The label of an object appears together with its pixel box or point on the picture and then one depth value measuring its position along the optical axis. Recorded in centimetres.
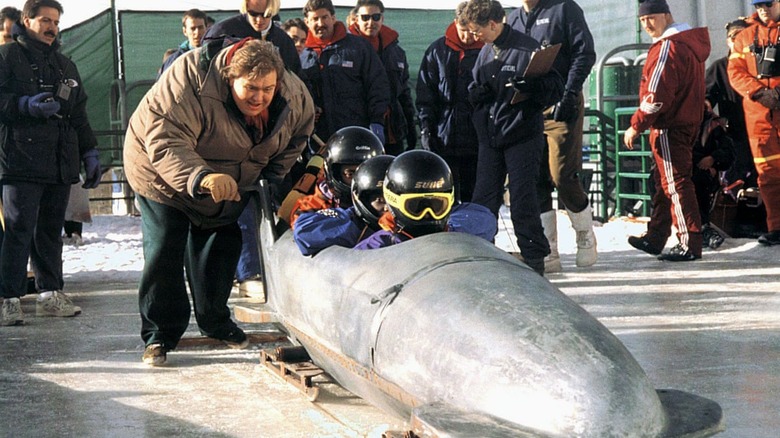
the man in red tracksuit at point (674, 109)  860
